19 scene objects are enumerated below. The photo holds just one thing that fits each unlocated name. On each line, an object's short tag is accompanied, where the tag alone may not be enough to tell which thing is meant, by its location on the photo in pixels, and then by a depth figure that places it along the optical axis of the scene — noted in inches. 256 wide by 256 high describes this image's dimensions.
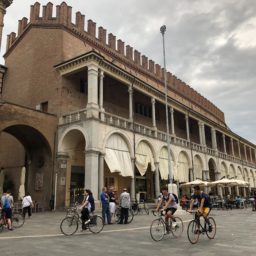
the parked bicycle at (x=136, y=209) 758.5
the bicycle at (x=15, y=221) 444.5
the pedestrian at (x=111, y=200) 575.2
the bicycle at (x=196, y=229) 315.3
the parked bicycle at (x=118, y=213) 543.3
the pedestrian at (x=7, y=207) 444.5
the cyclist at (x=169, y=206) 354.3
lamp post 818.9
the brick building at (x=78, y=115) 826.8
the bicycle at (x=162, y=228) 340.8
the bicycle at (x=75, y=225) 394.6
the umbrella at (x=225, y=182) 1018.6
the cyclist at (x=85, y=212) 412.2
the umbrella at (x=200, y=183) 1023.1
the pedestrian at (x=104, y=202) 500.4
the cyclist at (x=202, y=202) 335.0
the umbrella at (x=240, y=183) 1035.2
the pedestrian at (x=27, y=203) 609.0
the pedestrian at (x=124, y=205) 525.3
